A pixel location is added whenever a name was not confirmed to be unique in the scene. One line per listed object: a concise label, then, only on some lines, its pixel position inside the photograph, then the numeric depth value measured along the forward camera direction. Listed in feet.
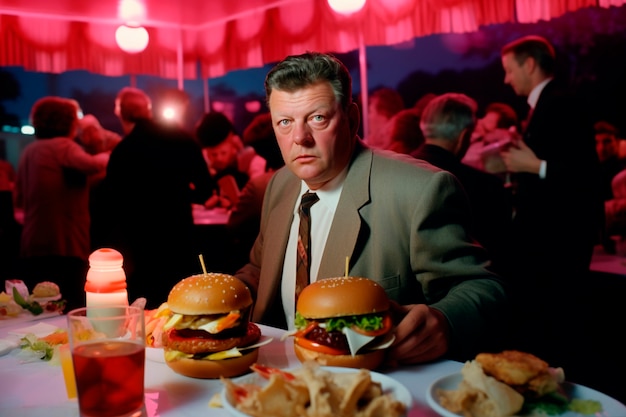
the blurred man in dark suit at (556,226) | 12.41
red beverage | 3.75
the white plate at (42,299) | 7.16
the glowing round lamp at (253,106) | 34.19
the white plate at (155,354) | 5.08
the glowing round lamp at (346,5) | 19.21
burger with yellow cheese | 4.54
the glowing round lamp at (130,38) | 23.41
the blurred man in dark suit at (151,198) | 13.74
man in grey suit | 6.03
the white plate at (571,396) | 3.61
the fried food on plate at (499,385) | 3.58
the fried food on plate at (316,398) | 3.35
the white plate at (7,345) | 5.45
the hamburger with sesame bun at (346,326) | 4.49
